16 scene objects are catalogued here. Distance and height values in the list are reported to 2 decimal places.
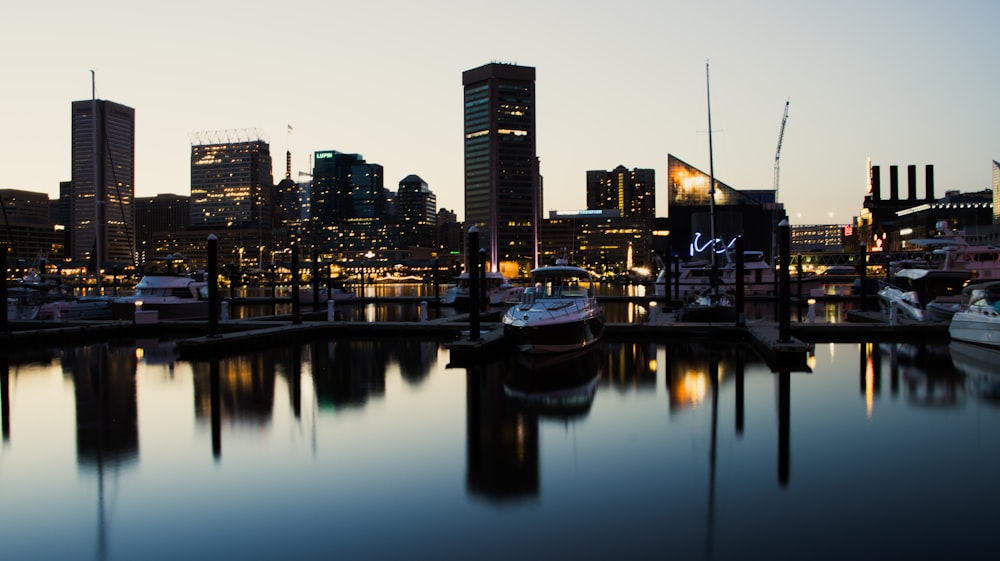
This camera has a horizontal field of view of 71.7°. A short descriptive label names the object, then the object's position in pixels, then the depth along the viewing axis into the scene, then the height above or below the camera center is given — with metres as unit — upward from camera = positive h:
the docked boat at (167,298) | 35.50 -1.38
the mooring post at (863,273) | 39.66 -0.39
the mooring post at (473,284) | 22.42 -0.46
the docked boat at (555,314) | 21.39 -1.45
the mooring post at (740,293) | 28.28 -1.04
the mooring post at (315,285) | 48.38 -0.99
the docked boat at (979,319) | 22.78 -1.84
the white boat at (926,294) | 29.81 -1.33
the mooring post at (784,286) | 21.05 -0.59
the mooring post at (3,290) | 27.45 -0.67
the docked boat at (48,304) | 37.25 -1.73
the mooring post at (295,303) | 30.39 -1.40
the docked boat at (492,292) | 49.97 -1.65
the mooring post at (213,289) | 24.03 -0.61
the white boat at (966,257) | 35.09 +0.45
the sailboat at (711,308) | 35.81 -2.18
